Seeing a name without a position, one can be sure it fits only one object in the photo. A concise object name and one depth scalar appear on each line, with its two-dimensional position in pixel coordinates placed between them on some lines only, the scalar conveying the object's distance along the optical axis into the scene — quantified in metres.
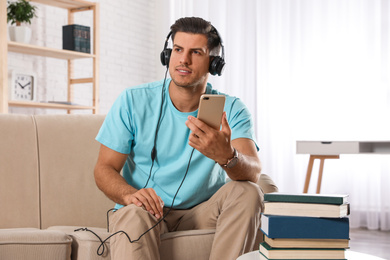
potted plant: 4.30
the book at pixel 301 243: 1.69
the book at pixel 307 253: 1.69
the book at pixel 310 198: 1.68
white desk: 3.99
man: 2.19
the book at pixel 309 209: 1.68
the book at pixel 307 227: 1.69
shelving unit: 4.06
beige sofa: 2.55
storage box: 4.70
